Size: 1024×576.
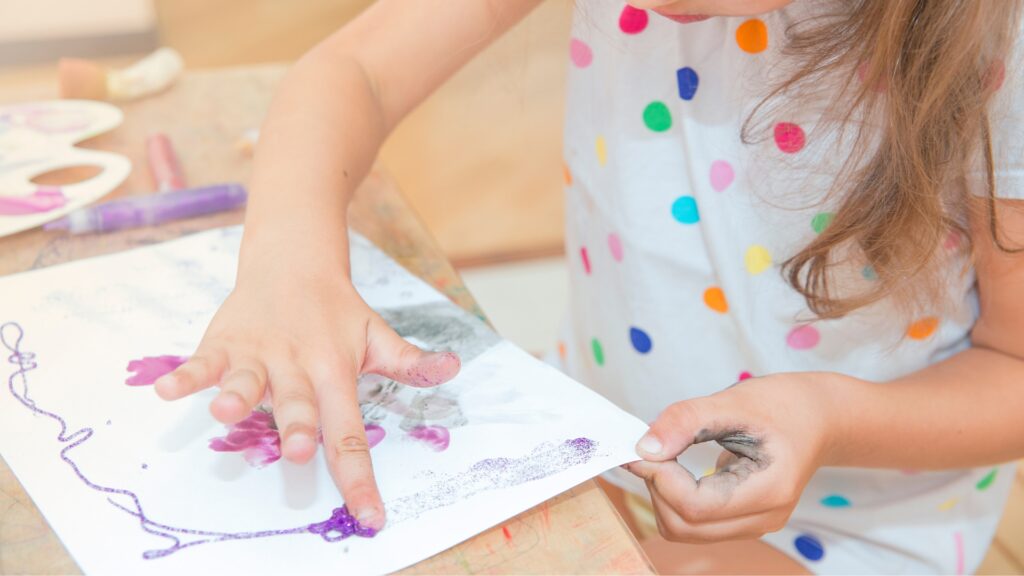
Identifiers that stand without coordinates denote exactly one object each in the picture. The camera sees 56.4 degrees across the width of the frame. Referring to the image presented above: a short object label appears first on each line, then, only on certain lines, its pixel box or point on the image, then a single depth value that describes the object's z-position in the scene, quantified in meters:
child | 0.48
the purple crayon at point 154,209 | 0.63
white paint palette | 0.65
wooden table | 0.40
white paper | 0.40
